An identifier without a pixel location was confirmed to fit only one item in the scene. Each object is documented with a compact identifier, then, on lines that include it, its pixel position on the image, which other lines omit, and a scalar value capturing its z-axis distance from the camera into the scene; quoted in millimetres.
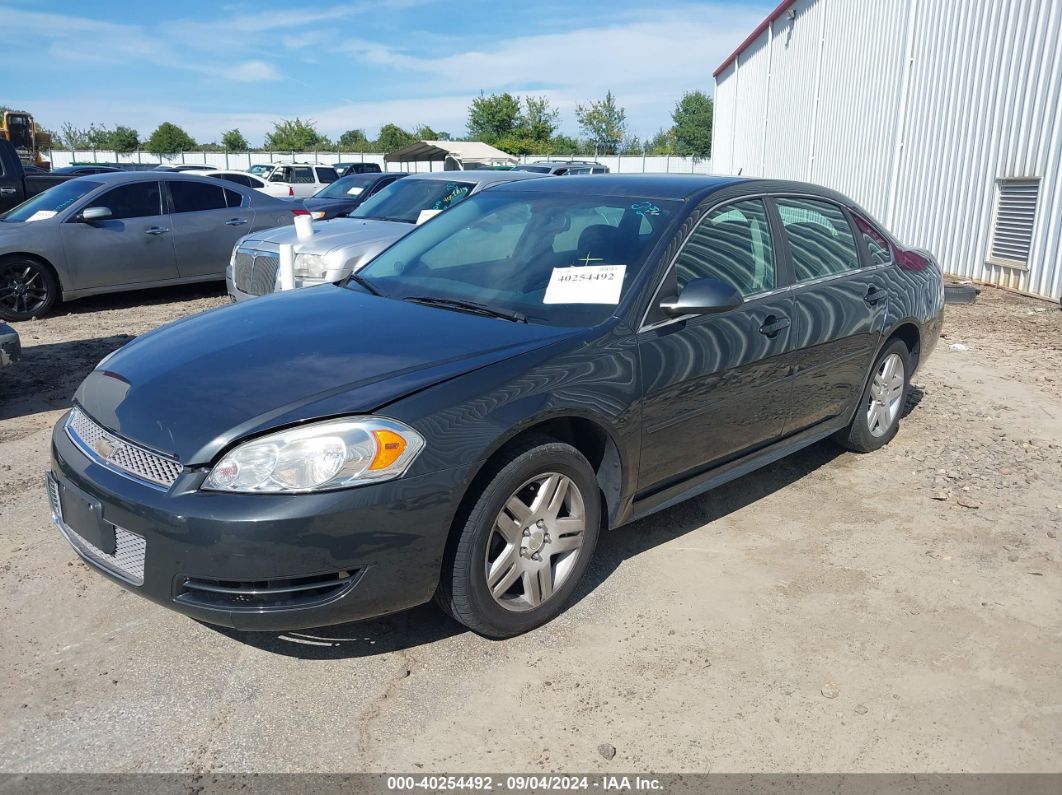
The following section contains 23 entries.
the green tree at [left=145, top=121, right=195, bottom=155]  67250
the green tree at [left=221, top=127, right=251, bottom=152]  76312
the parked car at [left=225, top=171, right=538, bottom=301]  7957
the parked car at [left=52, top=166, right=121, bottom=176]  21669
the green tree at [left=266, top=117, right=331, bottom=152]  79062
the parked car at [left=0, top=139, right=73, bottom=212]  11172
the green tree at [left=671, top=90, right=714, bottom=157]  93562
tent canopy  40531
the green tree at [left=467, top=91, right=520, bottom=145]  69938
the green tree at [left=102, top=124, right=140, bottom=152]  68062
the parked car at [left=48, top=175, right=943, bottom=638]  2666
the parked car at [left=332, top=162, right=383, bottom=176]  32266
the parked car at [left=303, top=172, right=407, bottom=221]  12992
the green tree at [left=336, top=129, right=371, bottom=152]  79938
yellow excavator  26641
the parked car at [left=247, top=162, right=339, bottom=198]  29500
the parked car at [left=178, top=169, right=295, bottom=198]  20422
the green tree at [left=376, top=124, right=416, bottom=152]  76500
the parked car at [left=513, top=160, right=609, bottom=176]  28109
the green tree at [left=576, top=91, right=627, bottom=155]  79250
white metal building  11039
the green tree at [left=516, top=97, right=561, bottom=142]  70500
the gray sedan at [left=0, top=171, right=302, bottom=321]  9500
